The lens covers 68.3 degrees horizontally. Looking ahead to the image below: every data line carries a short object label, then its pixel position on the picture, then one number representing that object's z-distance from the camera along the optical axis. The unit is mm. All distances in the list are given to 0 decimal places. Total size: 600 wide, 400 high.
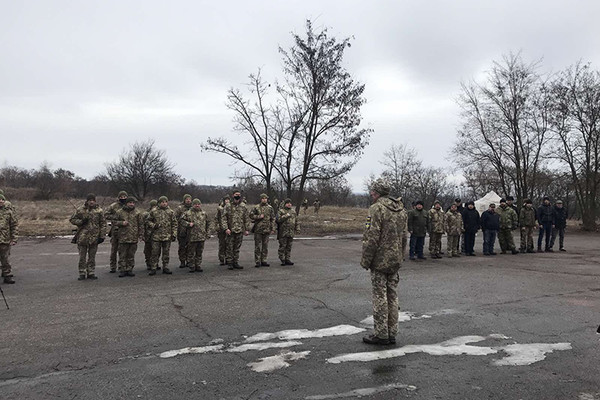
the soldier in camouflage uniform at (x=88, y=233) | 10492
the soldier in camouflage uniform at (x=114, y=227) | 11211
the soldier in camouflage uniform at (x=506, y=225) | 16156
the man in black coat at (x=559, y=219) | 17031
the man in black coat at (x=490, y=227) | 15602
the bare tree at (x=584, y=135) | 28422
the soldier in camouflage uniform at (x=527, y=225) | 16438
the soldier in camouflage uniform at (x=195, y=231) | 11609
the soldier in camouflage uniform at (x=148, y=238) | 11391
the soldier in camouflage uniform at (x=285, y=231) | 12664
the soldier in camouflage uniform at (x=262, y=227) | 12336
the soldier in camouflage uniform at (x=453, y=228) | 15094
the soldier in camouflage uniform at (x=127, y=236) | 10992
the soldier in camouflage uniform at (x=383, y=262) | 5648
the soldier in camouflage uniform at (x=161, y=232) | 11266
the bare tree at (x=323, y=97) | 26062
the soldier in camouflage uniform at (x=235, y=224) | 12039
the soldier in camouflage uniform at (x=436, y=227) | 14898
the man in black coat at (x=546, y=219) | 16891
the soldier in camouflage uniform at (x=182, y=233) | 12023
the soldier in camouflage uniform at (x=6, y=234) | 9945
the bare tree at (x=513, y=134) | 30047
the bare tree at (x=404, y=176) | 40128
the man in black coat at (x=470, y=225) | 15664
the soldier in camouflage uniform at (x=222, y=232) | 12188
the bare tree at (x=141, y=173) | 59969
